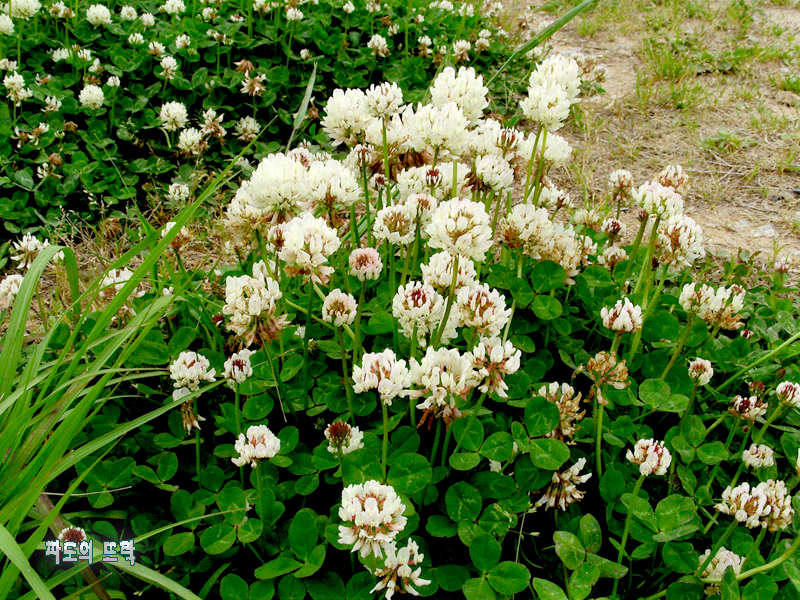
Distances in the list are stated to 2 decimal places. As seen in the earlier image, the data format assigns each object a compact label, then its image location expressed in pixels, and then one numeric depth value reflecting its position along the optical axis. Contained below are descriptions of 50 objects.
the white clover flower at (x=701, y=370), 0.41
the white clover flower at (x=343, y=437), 0.35
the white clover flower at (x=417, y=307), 0.35
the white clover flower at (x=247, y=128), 0.81
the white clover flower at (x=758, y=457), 0.39
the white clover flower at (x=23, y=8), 0.79
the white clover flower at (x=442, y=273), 0.35
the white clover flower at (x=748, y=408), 0.40
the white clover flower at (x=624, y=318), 0.37
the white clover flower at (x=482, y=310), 0.34
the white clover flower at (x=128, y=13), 0.89
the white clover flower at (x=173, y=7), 0.89
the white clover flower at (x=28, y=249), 0.53
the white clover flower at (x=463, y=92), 0.39
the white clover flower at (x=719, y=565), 0.35
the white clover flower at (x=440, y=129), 0.38
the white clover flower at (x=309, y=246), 0.35
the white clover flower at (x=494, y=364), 0.33
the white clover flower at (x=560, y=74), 0.39
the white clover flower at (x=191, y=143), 0.72
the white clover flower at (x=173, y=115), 0.76
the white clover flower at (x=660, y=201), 0.40
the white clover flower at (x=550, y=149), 0.43
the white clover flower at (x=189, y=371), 0.38
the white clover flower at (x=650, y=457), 0.35
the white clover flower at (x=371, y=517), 0.29
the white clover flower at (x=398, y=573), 0.32
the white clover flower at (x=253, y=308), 0.34
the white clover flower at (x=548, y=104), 0.39
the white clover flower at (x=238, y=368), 0.37
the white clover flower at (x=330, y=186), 0.38
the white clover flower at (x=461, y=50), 0.89
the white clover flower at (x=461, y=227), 0.34
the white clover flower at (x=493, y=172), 0.40
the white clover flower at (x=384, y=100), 0.40
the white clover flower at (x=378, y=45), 0.92
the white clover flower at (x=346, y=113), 0.41
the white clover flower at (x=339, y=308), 0.36
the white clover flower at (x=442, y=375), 0.32
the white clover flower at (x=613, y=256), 0.50
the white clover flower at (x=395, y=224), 0.39
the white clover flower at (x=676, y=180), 0.43
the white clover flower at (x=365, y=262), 0.37
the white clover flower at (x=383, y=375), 0.32
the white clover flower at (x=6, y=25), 0.78
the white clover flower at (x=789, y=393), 0.38
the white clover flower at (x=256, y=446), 0.34
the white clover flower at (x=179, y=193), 0.63
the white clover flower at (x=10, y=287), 0.46
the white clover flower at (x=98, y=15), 0.84
